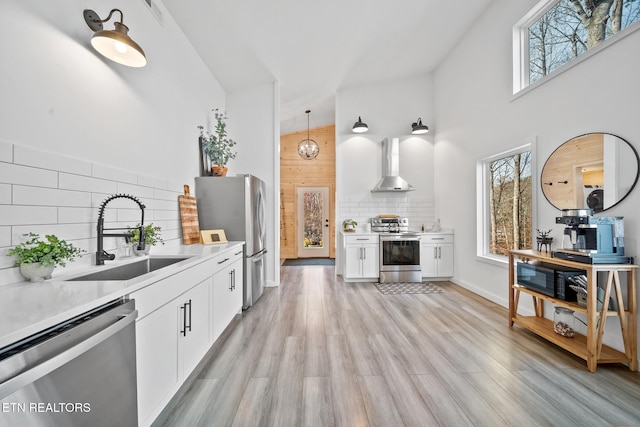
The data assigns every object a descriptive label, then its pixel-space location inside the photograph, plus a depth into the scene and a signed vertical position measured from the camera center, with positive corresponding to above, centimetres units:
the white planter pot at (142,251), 199 -24
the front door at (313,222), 757 -14
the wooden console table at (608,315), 197 -73
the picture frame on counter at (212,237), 297 -22
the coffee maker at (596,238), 202 -17
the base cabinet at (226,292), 233 -71
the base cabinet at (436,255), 466 -65
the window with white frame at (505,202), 322 +18
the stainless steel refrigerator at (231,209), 328 +10
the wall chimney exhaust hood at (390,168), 493 +88
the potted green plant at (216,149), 349 +88
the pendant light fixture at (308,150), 665 +163
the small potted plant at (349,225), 502 -15
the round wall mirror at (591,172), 211 +37
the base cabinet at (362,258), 469 -70
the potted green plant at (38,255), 126 -17
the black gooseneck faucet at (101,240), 169 -13
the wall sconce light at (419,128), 485 +155
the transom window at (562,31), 224 +175
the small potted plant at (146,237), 194 -14
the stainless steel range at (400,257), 465 -68
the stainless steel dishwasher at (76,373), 72 -49
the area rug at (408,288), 411 -111
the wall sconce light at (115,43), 161 +105
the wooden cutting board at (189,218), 291 +0
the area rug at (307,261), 667 -111
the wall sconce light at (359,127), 494 +162
